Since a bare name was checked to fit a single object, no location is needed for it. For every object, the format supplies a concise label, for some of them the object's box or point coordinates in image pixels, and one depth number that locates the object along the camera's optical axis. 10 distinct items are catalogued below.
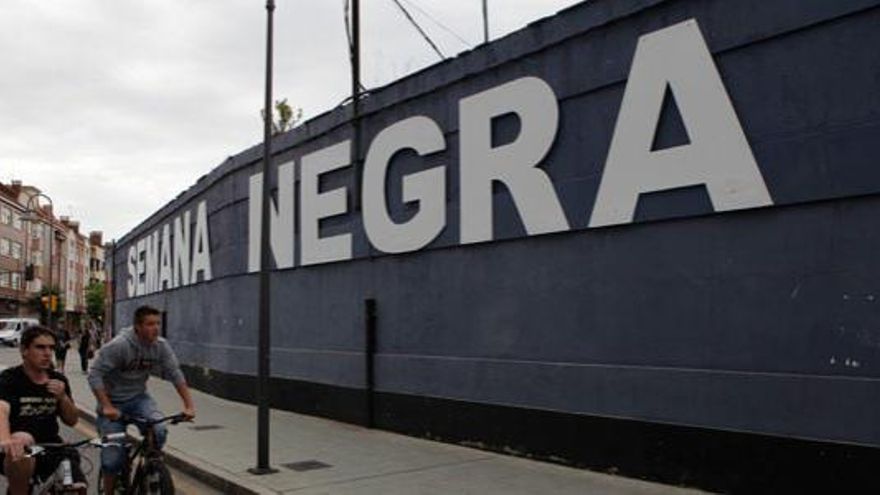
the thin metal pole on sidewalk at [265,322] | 9.53
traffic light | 37.25
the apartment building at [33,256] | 79.00
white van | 57.69
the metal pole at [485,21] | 16.22
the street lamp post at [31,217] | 36.54
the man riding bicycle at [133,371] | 7.02
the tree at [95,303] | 97.19
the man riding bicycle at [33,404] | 5.41
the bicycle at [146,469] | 6.39
